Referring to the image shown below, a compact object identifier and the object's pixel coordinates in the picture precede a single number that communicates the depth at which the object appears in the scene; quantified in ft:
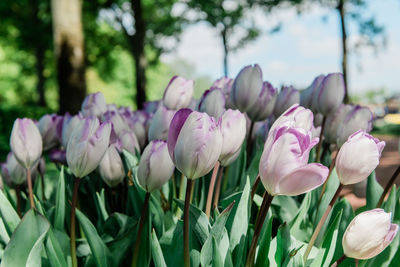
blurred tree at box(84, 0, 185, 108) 37.92
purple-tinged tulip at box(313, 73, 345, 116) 2.45
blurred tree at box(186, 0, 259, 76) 47.54
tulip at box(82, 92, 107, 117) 2.73
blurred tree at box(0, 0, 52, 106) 45.60
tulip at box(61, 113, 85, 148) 2.40
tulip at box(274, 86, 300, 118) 2.57
